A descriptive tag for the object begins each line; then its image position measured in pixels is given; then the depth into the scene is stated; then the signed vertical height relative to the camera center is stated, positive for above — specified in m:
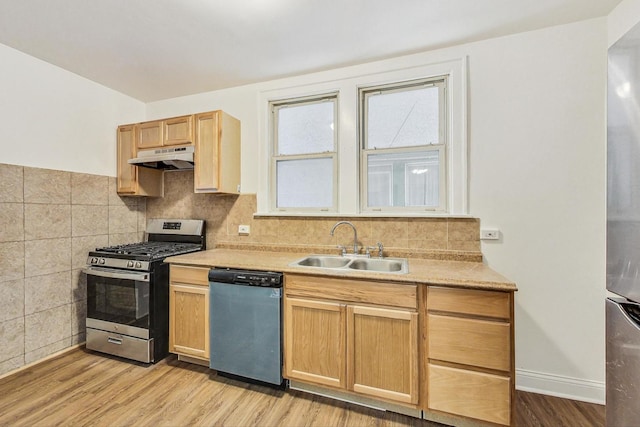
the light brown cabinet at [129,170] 2.89 +0.44
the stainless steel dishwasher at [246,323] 1.94 -0.80
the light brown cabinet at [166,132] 2.67 +0.79
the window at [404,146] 2.30 +0.56
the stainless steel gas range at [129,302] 2.27 -0.75
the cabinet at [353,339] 1.68 -0.81
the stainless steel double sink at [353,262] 2.19 -0.41
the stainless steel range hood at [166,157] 2.63 +0.52
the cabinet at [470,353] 1.50 -0.78
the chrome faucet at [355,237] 2.35 -0.21
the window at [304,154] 2.61 +0.56
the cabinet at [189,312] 2.19 -0.79
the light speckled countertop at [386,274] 1.56 -0.38
